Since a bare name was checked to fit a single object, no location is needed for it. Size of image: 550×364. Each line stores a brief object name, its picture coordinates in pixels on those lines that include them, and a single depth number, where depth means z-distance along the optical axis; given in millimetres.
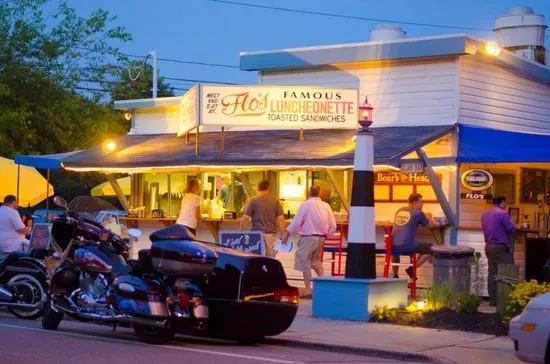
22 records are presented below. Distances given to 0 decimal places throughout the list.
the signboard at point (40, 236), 15952
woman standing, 19031
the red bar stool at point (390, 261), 17511
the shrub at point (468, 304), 14438
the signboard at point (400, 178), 19031
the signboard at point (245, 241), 17016
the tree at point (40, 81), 27594
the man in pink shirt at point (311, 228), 17328
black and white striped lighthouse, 15008
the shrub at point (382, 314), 14664
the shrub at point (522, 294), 12836
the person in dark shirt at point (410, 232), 17641
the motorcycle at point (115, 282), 12070
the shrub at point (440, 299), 14750
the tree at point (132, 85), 32984
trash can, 16234
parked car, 9766
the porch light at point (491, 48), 18625
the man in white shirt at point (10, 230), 16000
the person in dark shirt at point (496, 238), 16812
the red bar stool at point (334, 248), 18641
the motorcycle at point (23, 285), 14258
